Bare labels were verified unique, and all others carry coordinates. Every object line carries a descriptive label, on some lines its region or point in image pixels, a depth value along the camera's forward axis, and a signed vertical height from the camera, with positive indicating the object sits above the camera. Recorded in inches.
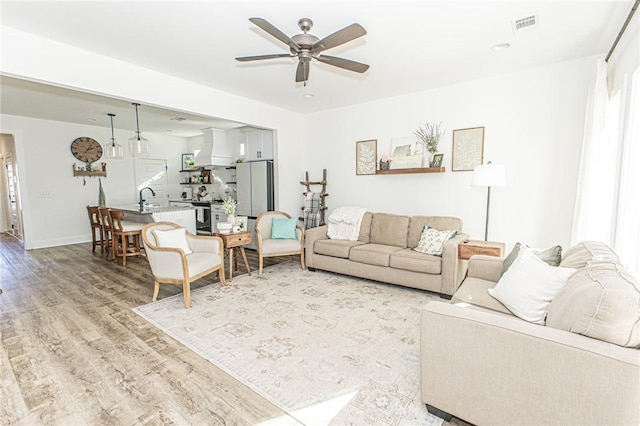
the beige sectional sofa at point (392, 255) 135.6 -37.0
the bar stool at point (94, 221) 230.8 -31.3
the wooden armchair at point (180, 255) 128.3 -34.7
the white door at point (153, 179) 305.4 +3.4
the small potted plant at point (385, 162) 187.6 +12.8
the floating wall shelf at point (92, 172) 263.9 +9.1
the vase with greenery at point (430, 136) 170.2 +27.1
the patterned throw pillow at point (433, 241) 144.4 -29.1
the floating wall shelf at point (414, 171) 166.8 +6.9
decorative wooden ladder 220.2 -8.0
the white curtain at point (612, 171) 91.2 +3.9
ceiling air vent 98.0 +54.2
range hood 257.8 +28.1
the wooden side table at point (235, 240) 162.7 -32.4
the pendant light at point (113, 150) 208.2 +22.6
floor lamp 133.3 +3.1
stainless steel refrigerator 227.6 -6.0
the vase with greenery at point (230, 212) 175.2 -17.7
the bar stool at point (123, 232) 197.5 -34.2
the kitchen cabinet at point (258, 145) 233.8 +30.2
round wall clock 262.4 +29.7
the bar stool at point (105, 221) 212.4 -28.8
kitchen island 204.1 -23.6
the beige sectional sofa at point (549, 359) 47.3 -31.2
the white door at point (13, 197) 267.1 -14.2
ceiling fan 82.2 +41.7
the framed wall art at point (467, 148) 159.2 +18.5
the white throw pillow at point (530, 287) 69.8 -26.3
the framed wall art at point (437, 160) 167.6 +12.6
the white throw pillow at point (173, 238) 139.0 -27.5
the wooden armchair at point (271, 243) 173.8 -36.4
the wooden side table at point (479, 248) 128.6 -29.3
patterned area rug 71.9 -53.4
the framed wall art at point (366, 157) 196.9 +17.4
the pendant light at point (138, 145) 183.3 +22.8
